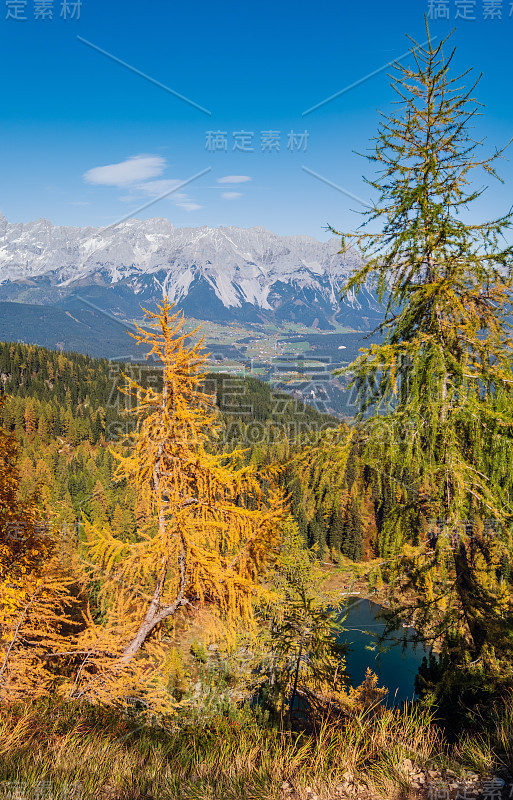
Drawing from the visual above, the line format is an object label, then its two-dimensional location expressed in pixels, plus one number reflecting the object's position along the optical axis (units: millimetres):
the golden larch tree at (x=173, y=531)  8680
